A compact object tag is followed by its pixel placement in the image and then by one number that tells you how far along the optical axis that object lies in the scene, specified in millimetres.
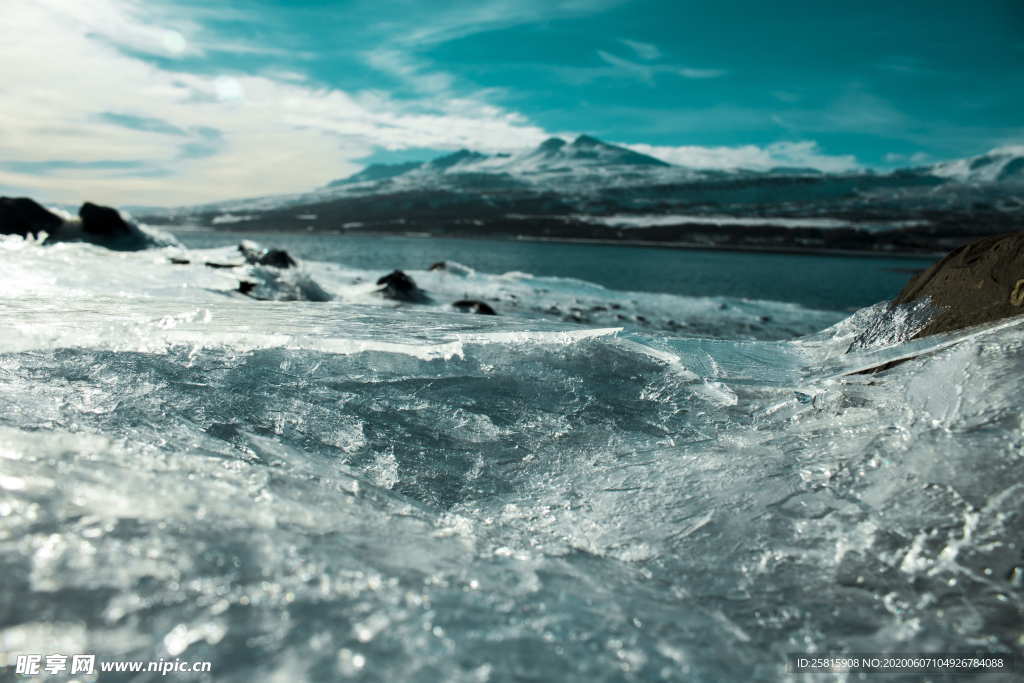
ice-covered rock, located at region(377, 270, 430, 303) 16344
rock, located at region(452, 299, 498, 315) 15141
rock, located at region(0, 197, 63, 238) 16156
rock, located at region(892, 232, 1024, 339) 4266
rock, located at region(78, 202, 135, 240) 17422
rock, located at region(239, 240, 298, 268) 17531
